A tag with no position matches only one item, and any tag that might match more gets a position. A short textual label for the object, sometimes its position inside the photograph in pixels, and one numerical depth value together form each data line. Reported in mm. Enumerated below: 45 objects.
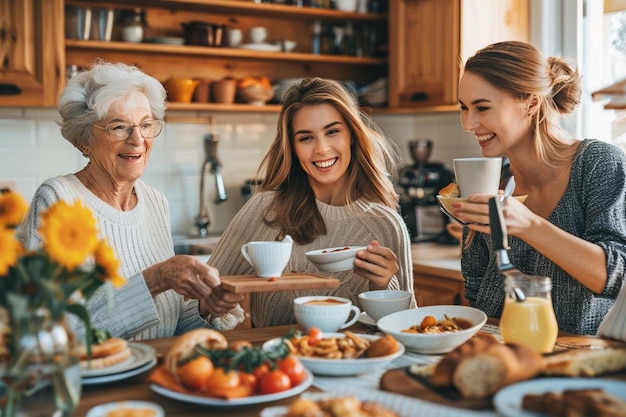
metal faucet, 4082
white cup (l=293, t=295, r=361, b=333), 1615
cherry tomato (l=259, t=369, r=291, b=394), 1230
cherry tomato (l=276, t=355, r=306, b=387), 1272
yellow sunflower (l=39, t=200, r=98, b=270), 1014
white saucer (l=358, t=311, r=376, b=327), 1809
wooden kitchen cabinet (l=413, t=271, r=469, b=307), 3297
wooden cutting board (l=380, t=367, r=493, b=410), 1196
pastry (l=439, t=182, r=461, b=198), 1750
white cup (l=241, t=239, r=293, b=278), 1743
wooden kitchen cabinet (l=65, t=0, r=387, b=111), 3830
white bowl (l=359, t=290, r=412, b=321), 1767
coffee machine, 3994
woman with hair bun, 1865
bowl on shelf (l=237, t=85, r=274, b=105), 3984
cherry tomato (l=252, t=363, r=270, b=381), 1255
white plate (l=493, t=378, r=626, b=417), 1126
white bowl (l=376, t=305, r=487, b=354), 1520
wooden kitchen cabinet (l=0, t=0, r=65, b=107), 3406
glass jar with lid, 1482
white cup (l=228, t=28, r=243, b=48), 4008
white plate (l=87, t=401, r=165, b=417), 1138
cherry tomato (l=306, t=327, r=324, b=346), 1472
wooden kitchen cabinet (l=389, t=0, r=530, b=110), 3805
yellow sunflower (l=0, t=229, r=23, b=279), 986
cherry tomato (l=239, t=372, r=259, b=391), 1238
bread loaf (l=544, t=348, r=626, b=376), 1279
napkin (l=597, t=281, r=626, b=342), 1602
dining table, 1204
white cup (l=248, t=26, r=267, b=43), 4047
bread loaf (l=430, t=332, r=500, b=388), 1249
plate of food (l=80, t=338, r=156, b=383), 1349
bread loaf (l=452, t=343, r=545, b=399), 1209
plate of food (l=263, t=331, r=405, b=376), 1374
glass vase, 1021
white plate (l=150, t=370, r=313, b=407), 1200
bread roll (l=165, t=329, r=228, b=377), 1295
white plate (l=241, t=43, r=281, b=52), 4027
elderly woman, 2182
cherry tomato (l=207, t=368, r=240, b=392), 1216
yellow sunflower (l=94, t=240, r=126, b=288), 1110
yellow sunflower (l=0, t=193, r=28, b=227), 1044
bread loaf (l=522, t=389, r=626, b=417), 1033
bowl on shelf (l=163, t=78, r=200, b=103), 3850
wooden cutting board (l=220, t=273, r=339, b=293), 1653
